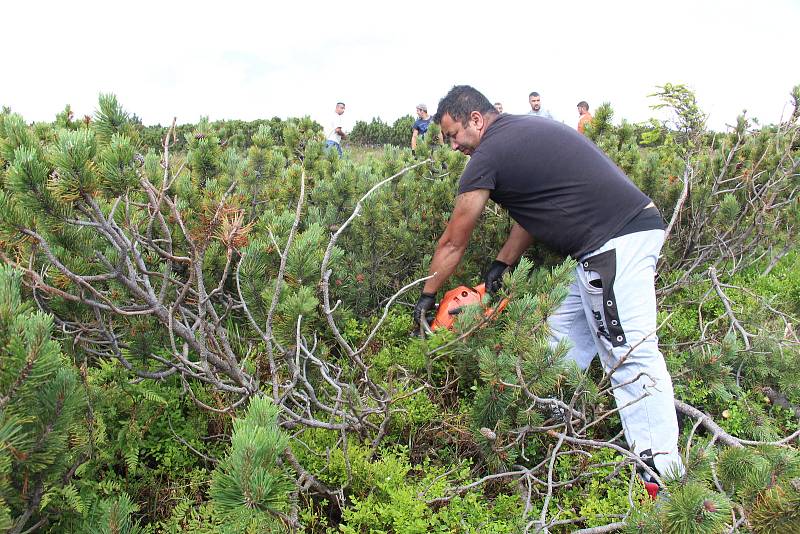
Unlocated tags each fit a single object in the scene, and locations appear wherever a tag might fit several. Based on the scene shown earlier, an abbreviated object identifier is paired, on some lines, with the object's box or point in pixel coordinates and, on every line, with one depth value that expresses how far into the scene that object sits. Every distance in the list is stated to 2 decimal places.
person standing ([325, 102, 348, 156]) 9.26
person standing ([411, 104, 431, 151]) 11.01
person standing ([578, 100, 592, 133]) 10.93
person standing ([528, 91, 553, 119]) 10.82
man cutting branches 2.69
